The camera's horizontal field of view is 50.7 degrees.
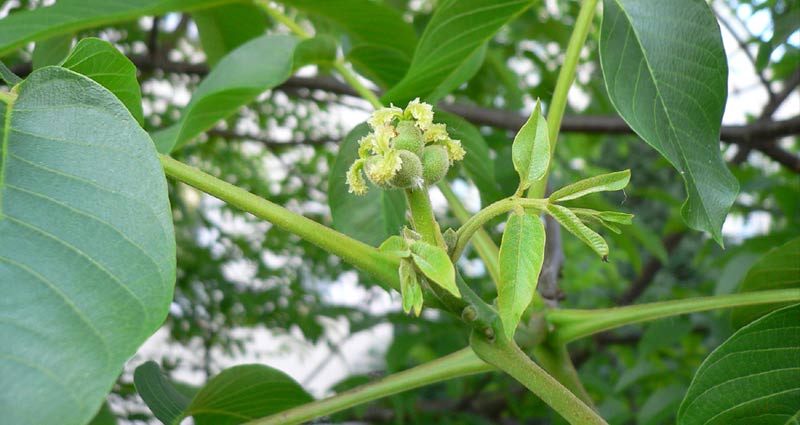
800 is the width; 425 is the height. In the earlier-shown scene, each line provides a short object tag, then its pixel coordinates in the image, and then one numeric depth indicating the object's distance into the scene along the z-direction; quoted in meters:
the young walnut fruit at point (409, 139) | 0.46
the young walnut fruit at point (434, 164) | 0.47
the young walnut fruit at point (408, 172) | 0.45
